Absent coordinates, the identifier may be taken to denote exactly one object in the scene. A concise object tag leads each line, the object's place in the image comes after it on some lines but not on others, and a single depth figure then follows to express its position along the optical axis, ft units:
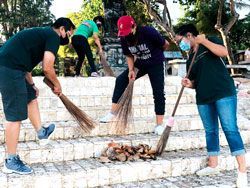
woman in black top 11.07
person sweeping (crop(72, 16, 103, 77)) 23.63
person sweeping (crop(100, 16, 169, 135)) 14.19
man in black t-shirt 10.73
